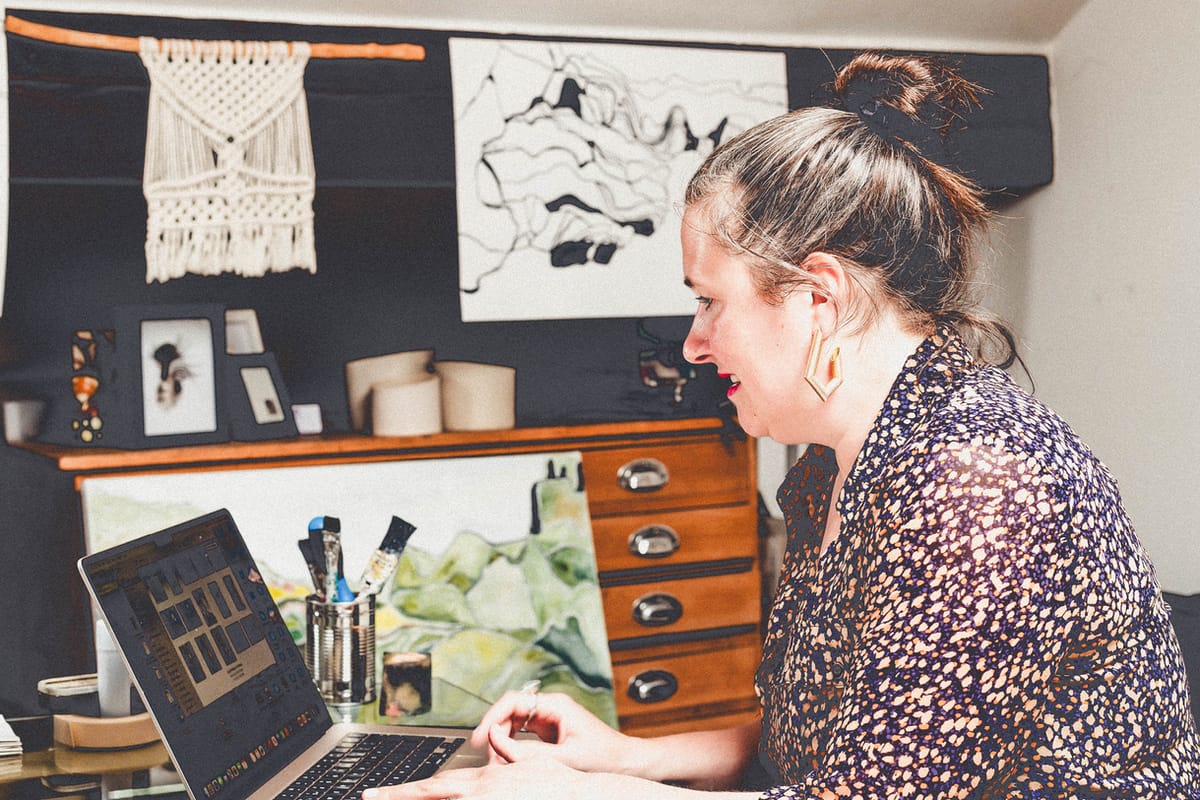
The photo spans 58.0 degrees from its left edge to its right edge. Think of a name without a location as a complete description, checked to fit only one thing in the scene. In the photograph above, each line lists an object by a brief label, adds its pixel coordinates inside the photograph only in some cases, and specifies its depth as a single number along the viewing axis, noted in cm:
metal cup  161
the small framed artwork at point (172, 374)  238
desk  121
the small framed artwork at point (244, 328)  267
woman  90
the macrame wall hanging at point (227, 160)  238
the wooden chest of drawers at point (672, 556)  270
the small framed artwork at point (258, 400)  247
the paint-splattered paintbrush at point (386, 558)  166
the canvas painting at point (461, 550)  238
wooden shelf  229
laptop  113
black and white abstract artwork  266
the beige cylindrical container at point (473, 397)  269
